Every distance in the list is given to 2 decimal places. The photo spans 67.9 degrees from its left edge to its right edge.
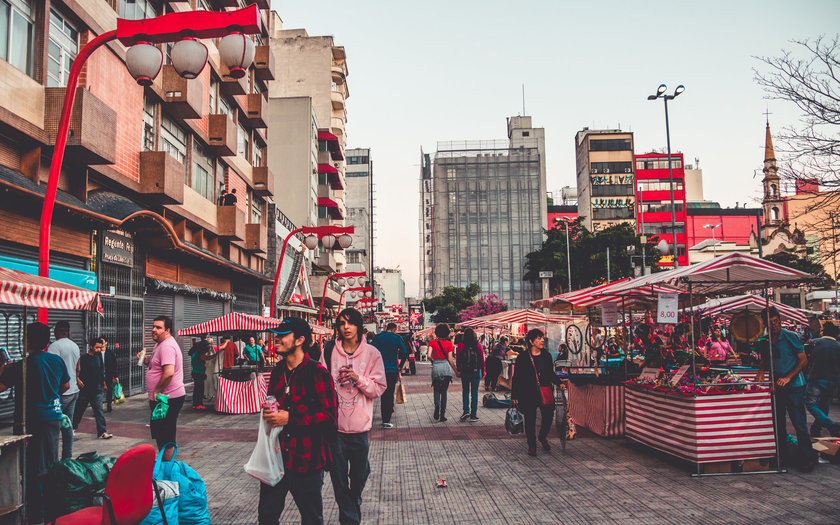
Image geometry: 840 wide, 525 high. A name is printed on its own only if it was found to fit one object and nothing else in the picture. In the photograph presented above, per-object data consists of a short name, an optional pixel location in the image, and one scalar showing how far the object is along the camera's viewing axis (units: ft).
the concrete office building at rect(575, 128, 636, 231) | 308.81
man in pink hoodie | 16.41
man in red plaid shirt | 13.78
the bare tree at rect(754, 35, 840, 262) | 33.83
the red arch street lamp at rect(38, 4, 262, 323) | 25.85
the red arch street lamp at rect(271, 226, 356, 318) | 76.69
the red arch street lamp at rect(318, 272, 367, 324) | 123.24
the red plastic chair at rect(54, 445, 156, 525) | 12.57
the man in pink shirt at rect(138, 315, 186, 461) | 23.31
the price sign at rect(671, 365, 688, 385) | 26.99
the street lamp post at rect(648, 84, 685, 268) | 84.13
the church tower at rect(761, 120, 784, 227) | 318.45
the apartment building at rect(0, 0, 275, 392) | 39.60
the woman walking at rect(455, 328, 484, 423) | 39.55
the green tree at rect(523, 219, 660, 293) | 211.20
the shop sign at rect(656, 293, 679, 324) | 27.13
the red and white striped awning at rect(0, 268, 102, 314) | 17.40
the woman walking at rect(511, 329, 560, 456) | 29.53
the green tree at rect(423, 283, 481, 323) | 284.20
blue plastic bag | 17.21
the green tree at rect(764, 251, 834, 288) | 183.42
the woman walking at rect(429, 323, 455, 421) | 40.57
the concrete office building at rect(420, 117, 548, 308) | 318.45
